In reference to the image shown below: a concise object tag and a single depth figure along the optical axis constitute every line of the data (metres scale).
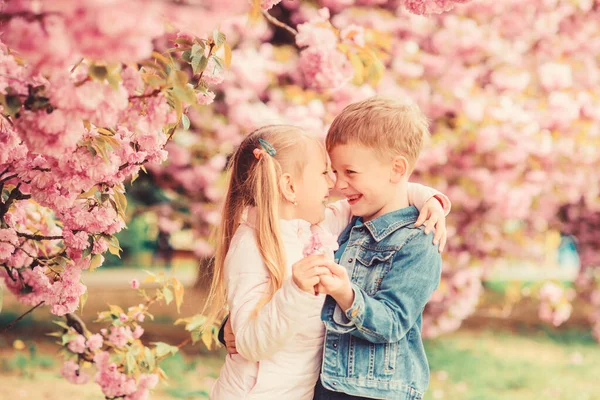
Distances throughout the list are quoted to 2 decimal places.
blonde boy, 2.22
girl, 2.29
